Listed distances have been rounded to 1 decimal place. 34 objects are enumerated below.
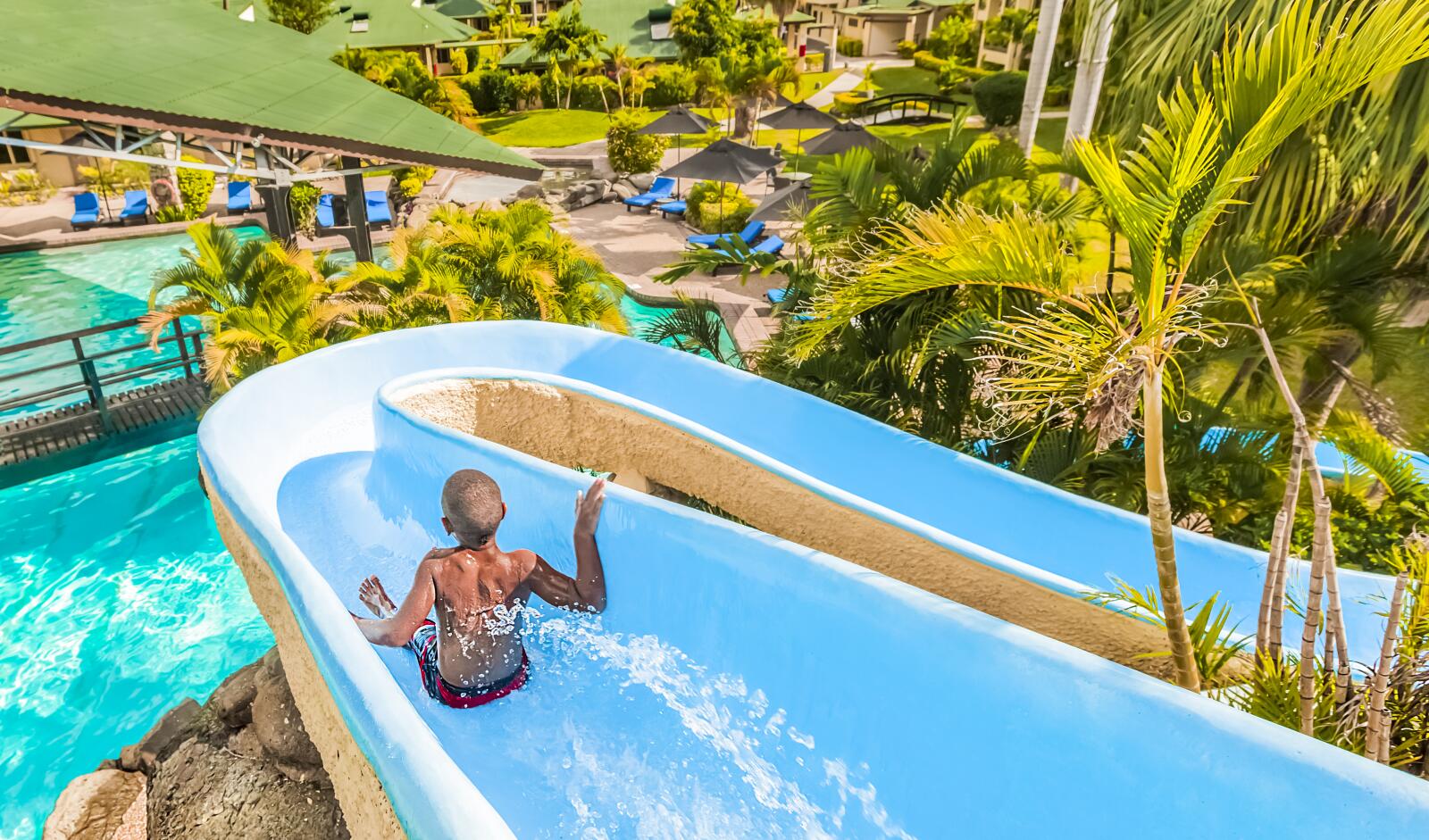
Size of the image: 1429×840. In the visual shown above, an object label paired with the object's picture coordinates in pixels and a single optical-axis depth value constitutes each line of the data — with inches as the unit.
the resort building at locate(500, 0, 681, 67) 1456.7
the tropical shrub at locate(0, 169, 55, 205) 777.6
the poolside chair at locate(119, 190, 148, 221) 709.9
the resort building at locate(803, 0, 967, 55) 1758.1
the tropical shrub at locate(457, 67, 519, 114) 1316.4
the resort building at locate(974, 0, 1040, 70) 1233.3
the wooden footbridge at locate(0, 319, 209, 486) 346.6
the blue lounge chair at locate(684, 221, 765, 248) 608.4
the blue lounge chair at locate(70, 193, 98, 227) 694.5
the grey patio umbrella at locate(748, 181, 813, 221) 492.4
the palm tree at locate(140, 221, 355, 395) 298.0
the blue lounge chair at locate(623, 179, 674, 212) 757.9
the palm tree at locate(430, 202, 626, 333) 363.3
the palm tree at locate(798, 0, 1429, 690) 99.7
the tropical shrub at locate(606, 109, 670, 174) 824.9
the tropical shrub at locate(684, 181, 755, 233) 658.8
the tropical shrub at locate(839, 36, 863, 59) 1834.4
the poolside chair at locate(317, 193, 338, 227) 687.5
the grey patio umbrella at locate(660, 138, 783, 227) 600.1
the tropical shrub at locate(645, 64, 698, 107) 1326.3
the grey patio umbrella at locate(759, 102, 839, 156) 758.5
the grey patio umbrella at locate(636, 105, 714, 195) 782.5
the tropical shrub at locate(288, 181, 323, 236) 674.8
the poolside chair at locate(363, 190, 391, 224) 693.3
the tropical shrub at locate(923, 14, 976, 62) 1421.0
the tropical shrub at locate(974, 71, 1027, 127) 979.3
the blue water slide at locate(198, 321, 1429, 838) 118.3
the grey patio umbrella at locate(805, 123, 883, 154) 576.4
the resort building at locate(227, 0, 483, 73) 1328.7
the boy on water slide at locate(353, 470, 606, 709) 152.5
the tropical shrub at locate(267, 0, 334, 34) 1187.9
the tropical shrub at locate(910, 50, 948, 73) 1430.9
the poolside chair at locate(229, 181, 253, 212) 749.9
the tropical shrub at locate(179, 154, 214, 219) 738.2
